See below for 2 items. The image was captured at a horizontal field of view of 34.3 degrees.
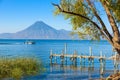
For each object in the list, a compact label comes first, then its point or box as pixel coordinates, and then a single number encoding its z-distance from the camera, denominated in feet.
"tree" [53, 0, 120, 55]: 45.21
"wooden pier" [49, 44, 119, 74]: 113.43
